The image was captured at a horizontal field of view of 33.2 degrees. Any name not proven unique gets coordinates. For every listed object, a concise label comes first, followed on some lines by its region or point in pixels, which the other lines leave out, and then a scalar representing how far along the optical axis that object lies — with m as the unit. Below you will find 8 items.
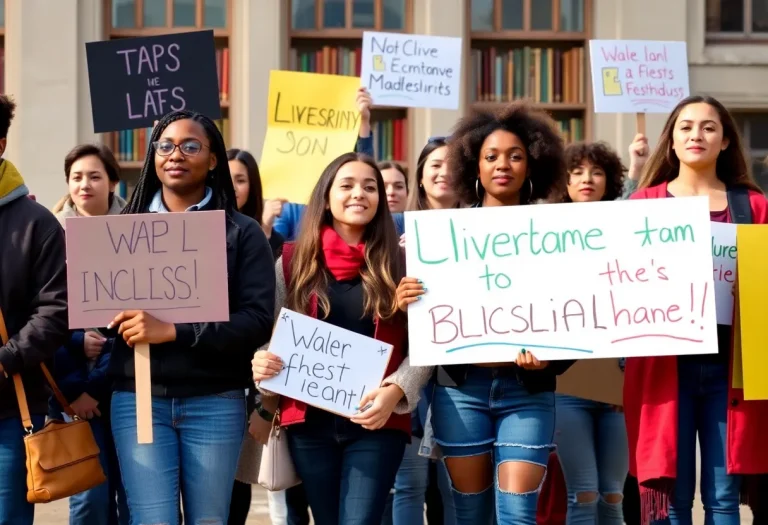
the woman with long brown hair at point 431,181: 5.57
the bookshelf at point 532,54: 9.05
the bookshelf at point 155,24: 8.88
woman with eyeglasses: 4.01
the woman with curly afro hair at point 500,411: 4.18
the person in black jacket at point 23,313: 4.09
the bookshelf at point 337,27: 8.95
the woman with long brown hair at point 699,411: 4.19
